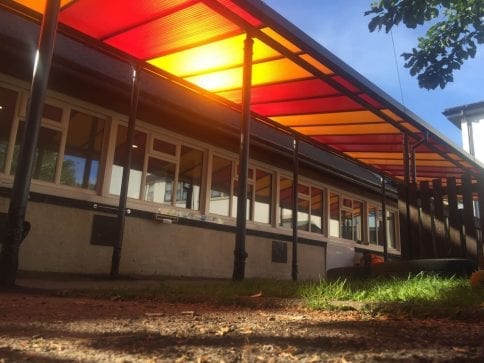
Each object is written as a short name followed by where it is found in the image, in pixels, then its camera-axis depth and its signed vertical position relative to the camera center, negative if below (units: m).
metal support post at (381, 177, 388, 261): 12.80 +1.82
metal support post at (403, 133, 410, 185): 9.33 +2.74
